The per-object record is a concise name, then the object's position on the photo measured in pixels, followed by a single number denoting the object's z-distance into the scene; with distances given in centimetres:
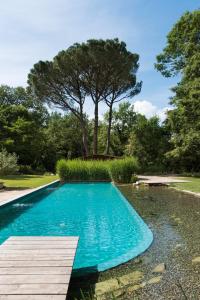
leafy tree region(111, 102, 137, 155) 3177
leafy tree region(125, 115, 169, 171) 2558
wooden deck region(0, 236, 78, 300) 224
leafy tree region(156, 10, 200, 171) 1489
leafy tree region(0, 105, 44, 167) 2308
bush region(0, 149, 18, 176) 1786
